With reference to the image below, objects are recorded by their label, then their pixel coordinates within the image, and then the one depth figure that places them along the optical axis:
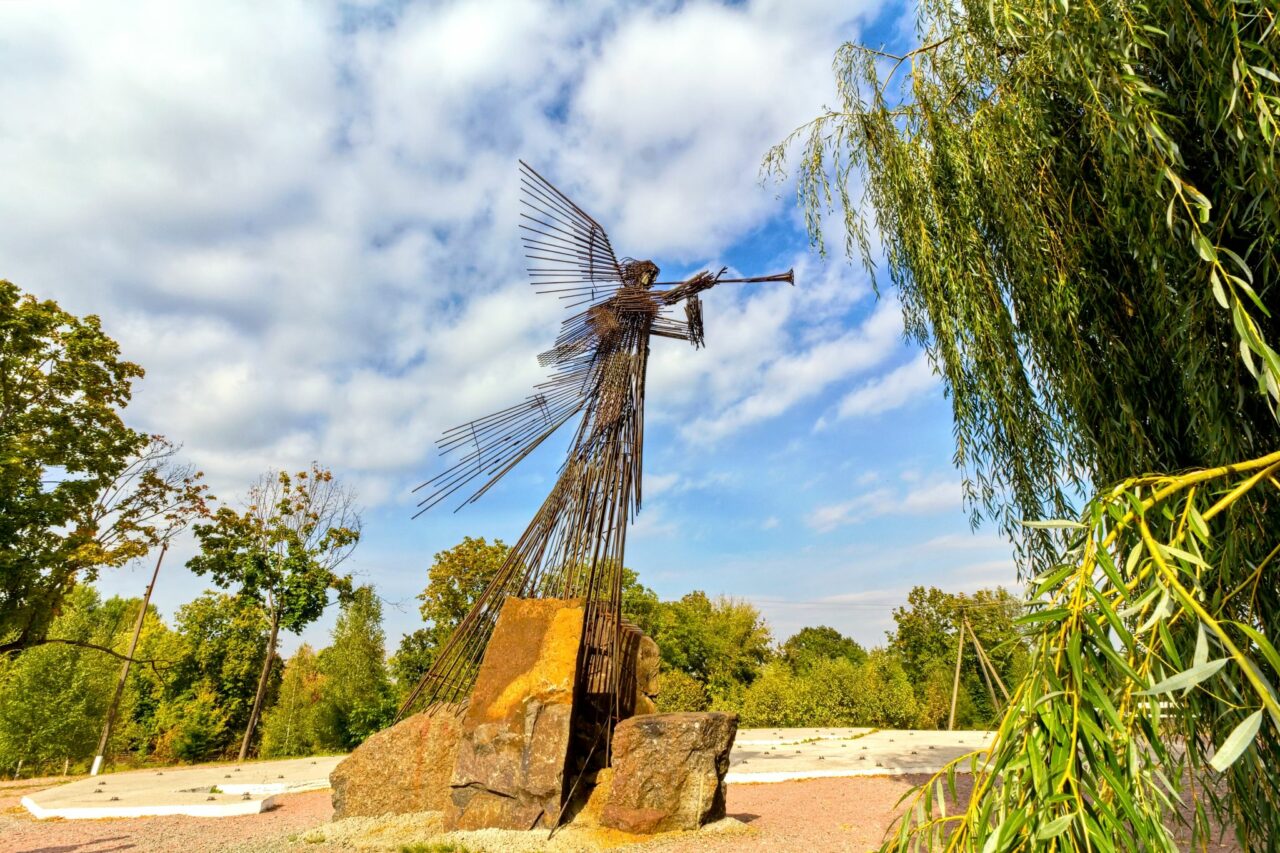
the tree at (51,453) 10.17
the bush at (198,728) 16.16
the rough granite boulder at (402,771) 5.74
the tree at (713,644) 20.38
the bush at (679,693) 16.23
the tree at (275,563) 15.88
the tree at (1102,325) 1.29
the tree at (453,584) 17.62
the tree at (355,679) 16.94
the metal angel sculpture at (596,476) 5.89
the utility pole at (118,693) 11.95
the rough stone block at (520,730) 5.13
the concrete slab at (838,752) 8.88
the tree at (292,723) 18.45
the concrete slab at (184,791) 7.21
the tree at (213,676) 16.33
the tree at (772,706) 16.72
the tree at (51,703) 14.41
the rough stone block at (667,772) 5.14
